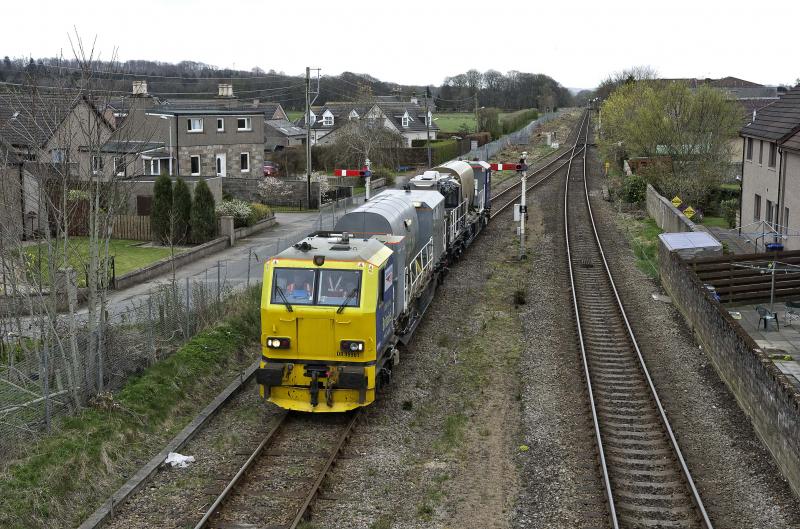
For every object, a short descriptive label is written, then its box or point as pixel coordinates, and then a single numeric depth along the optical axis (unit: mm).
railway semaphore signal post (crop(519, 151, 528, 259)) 30500
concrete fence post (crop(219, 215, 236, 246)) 34219
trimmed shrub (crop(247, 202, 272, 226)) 37656
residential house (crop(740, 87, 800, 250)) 28094
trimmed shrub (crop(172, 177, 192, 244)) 33188
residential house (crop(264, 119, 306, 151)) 78812
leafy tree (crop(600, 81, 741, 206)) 39500
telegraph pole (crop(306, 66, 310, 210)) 43359
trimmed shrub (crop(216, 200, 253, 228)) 36312
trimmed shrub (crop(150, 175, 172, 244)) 33500
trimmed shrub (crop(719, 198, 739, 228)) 39656
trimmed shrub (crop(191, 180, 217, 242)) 33281
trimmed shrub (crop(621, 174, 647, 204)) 46562
